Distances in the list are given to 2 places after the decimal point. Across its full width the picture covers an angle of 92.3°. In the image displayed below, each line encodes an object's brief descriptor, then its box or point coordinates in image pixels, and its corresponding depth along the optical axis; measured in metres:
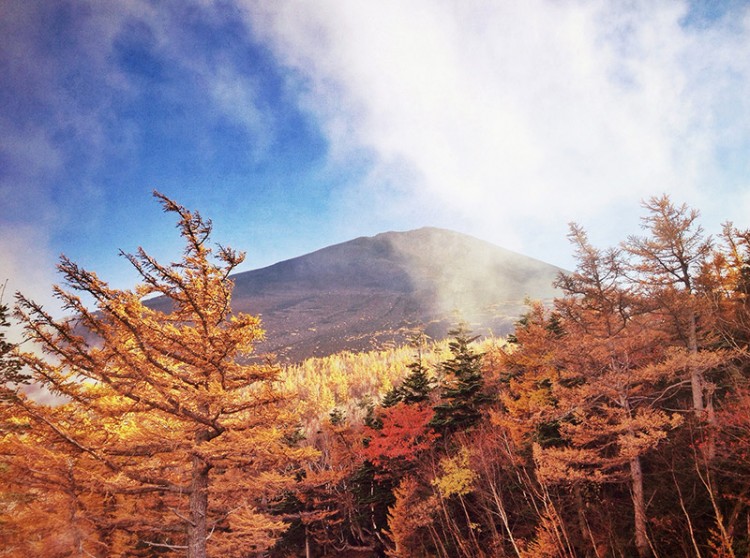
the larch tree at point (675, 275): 14.09
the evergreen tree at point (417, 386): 27.69
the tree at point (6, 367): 8.25
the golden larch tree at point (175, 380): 8.23
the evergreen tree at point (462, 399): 25.17
